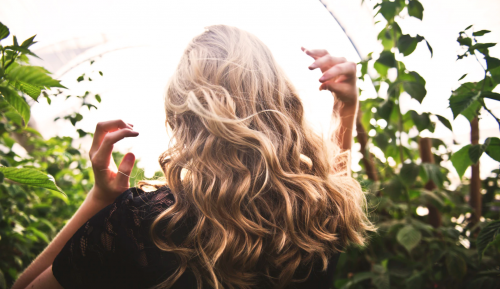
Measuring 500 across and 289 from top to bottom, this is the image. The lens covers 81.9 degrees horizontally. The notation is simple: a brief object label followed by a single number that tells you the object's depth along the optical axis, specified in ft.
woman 2.52
